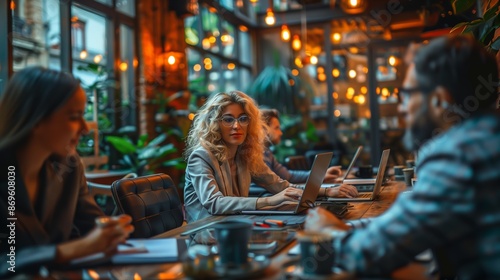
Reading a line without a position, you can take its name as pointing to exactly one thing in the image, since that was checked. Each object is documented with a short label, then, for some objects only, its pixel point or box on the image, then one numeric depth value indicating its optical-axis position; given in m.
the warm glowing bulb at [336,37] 9.67
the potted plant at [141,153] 5.35
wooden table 1.21
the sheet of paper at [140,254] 1.38
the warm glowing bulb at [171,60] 6.69
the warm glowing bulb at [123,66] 6.42
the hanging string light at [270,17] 6.92
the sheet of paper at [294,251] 1.46
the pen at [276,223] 1.97
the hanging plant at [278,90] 8.88
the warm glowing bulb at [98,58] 6.17
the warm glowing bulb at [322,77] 9.68
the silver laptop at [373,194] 2.72
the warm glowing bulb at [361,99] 9.40
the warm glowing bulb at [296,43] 7.31
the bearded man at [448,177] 1.06
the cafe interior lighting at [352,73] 9.52
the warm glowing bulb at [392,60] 9.23
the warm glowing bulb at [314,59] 9.43
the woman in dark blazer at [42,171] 1.31
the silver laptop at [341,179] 3.59
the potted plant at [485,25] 2.82
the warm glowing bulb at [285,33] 7.36
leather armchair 2.20
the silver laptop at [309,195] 2.23
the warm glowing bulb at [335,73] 9.61
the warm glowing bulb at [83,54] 5.83
